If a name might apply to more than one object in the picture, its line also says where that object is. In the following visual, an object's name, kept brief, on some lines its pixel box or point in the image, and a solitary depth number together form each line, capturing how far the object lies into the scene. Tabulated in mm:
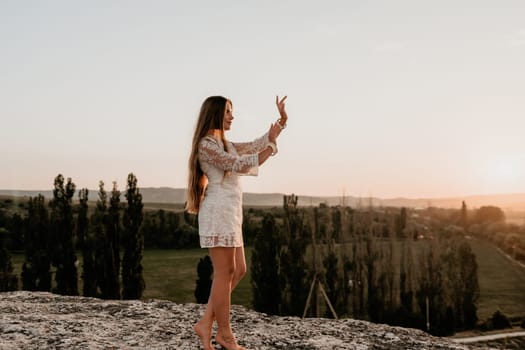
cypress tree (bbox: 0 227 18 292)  25734
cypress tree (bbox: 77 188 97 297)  27172
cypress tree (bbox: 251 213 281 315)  27484
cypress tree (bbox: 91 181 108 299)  26938
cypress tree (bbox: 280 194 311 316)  27797
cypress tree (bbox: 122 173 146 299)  26438
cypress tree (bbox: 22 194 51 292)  27672
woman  4004
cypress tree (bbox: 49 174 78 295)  27250
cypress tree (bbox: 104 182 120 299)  26688
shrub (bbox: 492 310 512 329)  28469
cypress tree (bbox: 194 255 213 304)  27250
